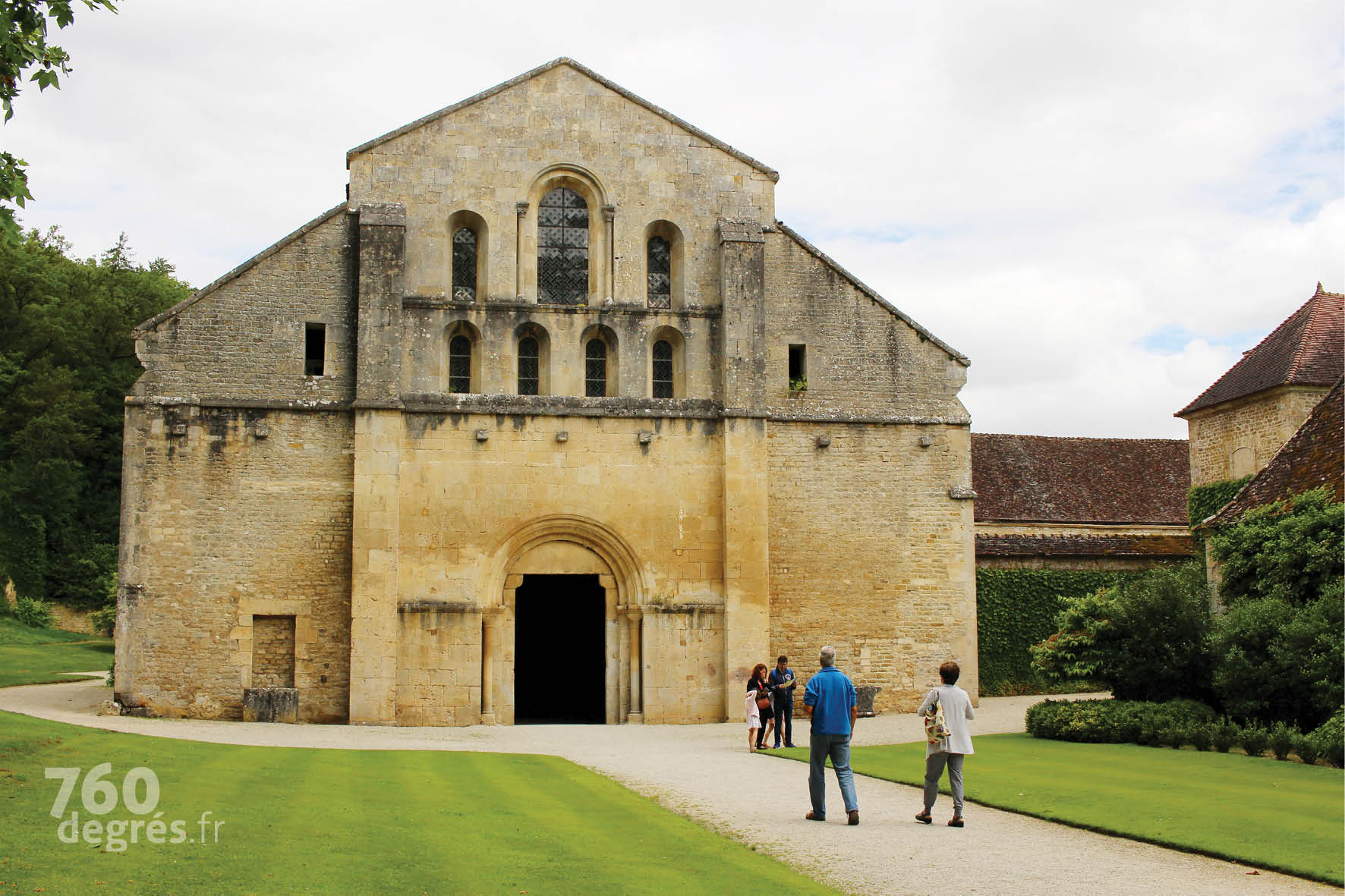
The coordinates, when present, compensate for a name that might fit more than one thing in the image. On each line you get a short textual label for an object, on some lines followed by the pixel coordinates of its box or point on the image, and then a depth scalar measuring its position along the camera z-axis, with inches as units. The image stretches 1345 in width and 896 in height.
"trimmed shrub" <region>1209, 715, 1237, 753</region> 697.6
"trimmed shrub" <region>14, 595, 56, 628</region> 1752.0
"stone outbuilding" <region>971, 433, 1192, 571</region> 1300.4
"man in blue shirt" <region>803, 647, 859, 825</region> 491.2
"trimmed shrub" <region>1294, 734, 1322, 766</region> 631.2
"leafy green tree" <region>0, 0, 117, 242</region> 418.6
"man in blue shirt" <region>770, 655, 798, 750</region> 792.3
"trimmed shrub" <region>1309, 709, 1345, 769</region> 620.4
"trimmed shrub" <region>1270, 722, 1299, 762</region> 651.5
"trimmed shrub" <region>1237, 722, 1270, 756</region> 668.7
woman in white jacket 483.2
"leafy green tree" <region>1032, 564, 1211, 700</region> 796.0
